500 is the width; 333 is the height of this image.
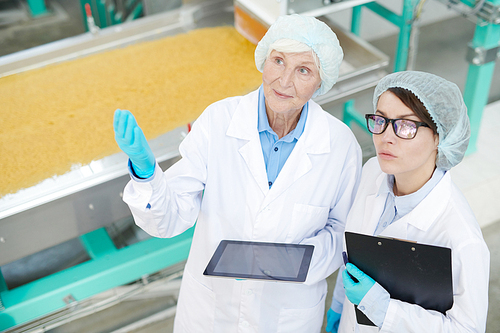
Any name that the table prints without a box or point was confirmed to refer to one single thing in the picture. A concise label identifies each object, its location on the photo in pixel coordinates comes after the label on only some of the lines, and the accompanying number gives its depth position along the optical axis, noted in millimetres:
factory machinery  1801
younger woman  1116
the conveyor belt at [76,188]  1750
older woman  1296
